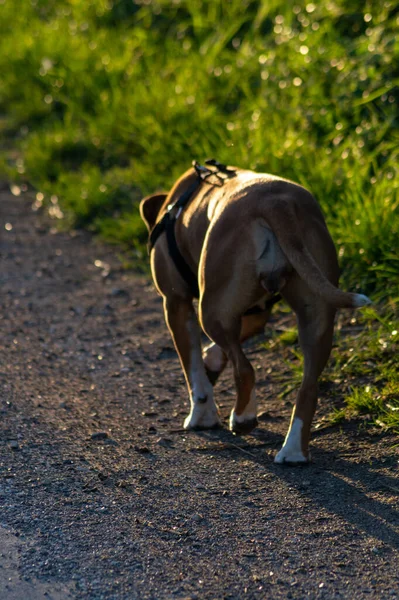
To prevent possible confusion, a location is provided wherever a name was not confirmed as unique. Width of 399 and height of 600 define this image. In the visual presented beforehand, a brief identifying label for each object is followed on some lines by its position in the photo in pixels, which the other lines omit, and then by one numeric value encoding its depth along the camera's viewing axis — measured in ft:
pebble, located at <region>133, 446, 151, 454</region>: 29.07
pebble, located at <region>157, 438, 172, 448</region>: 29.63
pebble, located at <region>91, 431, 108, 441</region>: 30.07
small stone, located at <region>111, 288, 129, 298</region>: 43.98
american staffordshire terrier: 26.13
